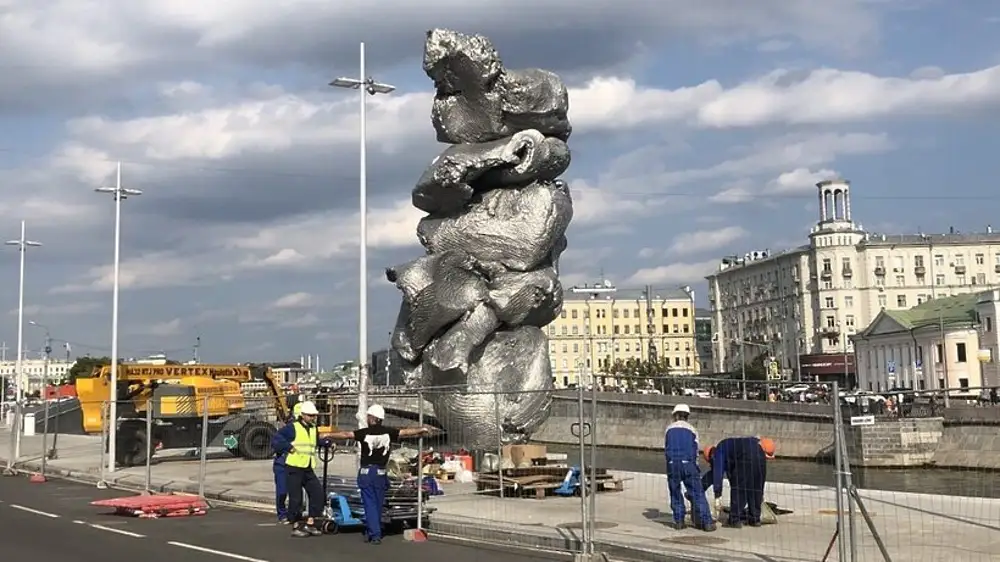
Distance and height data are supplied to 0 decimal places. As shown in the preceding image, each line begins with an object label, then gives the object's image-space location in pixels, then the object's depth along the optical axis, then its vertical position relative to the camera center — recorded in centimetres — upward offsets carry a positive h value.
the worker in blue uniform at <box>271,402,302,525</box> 1538 -112
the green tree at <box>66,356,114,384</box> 10558 +510
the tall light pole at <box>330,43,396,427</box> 2442 +466
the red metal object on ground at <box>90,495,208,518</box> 1692 -145
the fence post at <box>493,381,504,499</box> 1706 -78
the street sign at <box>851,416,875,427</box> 1012 -20
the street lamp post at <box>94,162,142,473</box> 2386 +59
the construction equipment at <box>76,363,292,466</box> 2833 +7
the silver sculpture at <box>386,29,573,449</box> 2772 +443
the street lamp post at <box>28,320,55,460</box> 2551 -94
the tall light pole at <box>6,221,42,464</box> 2961 -30
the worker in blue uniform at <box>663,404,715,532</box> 1343 -83
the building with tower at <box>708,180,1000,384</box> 11762 +1306
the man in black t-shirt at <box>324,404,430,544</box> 1345 -72
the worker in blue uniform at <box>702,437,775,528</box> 1368 -92
